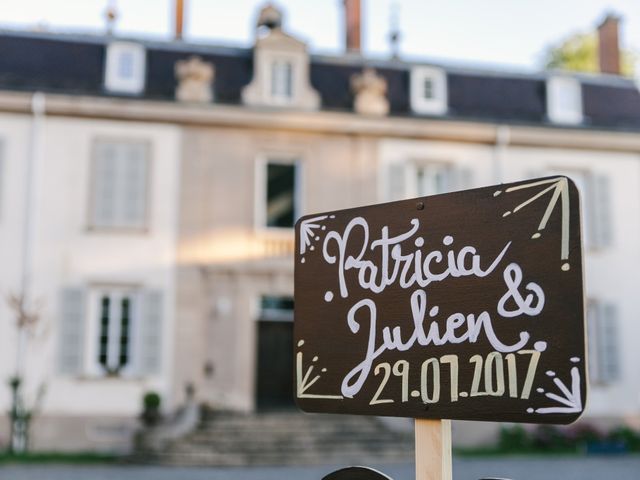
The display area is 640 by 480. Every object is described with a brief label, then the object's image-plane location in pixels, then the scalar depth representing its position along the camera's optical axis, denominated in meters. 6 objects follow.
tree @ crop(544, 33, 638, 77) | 28.97
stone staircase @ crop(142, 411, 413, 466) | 12.98
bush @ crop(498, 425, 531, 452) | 15.40
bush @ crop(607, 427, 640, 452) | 15.81
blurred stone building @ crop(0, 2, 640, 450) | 14.62
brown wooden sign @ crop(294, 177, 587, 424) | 2.39
